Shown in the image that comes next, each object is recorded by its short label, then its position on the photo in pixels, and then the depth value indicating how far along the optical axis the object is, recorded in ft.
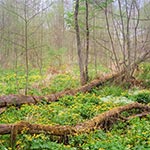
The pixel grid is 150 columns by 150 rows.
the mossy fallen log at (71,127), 16.28
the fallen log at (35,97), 26.27
